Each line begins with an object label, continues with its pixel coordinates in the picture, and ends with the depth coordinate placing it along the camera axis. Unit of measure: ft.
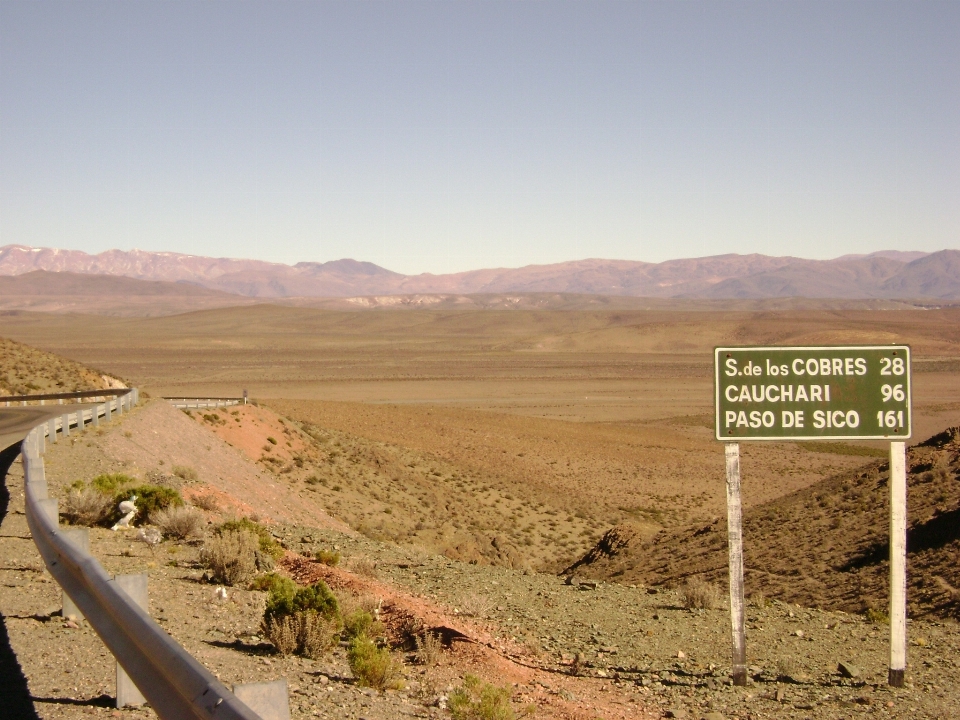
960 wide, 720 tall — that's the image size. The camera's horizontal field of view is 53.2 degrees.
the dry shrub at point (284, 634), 23.36
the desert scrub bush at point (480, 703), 20.27
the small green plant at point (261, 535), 36.32
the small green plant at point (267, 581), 30.11
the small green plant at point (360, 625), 26.17
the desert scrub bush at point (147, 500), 38.41
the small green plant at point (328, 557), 38.01
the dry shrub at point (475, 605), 33.78
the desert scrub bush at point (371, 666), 22.11
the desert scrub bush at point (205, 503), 50.84
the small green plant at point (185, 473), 65.98
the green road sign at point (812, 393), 28.45
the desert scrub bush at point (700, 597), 38.01
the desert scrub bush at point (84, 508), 36.88
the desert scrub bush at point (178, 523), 36.58
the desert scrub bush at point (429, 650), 25.66
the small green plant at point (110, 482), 41.68
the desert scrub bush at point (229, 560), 30.19
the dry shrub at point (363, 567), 37.90
